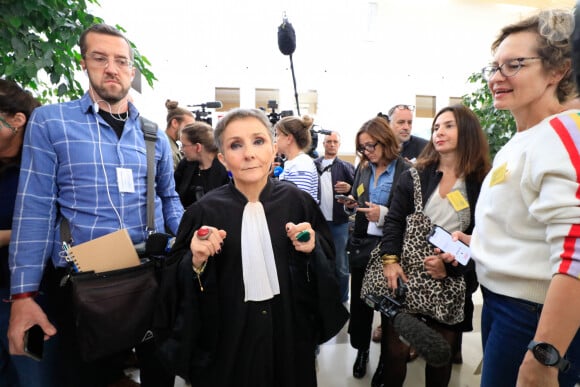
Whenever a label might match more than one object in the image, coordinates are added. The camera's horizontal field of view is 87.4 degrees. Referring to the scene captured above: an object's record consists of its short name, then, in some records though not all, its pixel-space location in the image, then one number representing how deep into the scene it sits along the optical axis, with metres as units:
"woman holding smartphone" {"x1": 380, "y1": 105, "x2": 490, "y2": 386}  1.42
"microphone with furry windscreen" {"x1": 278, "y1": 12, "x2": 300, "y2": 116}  1.73
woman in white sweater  0.66
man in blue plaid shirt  1.11
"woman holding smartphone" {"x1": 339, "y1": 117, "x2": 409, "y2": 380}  1.85
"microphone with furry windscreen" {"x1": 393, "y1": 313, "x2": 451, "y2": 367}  0.77
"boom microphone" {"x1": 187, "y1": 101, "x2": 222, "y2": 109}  3.49
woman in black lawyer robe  1.00
